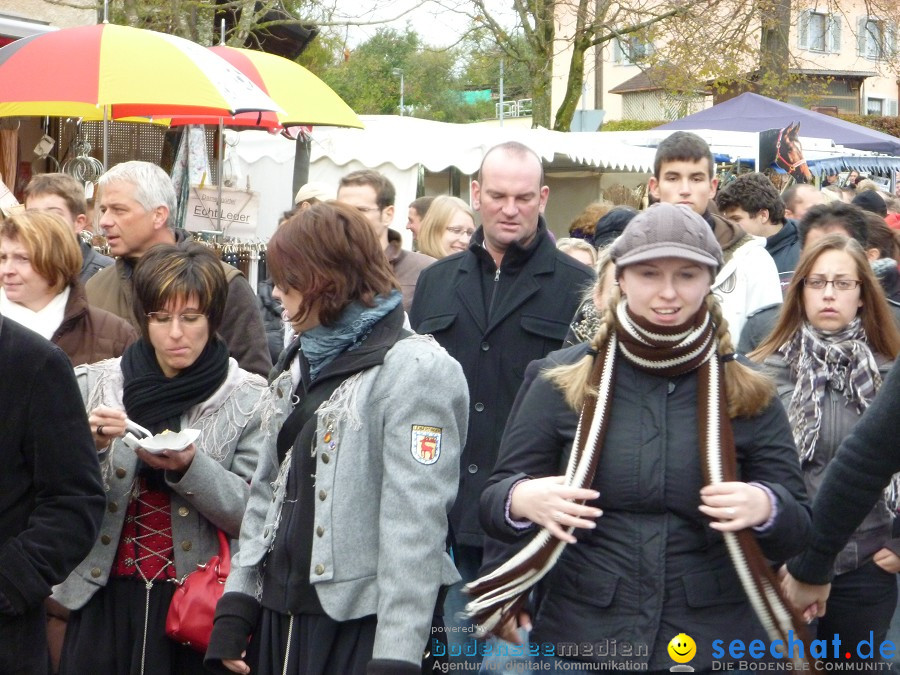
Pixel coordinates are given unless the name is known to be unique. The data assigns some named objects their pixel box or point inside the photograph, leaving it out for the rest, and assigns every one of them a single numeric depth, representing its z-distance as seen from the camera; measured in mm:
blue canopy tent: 18703
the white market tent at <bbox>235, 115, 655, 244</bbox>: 13367
